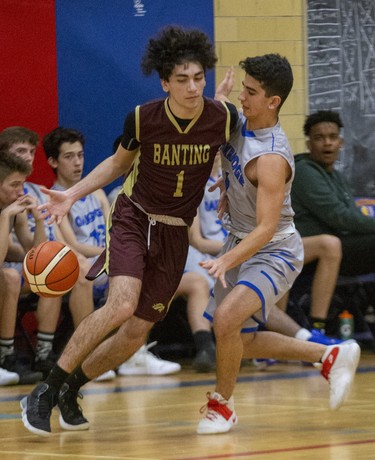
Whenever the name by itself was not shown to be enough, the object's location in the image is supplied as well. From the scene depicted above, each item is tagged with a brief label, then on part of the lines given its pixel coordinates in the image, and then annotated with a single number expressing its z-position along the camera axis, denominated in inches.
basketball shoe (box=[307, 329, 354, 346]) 547.5
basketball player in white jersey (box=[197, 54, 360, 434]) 430.3
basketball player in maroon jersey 437.4
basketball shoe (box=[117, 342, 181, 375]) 659.4
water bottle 722.2
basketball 462.0
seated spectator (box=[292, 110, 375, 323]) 701.3
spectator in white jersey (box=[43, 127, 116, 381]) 665.6
